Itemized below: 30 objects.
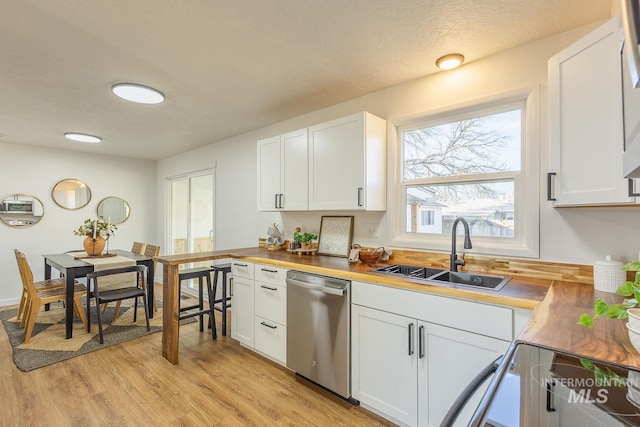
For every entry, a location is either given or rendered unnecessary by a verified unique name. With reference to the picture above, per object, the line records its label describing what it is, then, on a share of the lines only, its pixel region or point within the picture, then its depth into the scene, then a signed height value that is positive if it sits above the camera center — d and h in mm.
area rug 2771 -1315
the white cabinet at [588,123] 1314 +439
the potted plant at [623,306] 844 -260
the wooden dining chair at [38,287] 3404 -849
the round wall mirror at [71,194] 4777 +295
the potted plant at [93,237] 3918 -324
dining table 3156 -624
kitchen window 1992 +285
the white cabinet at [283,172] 2908 +421
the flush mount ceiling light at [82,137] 3934 +1000
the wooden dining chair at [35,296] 3072 -892
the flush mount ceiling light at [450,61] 2091 +1081
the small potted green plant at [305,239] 3102 -260
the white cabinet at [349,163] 2438 +428
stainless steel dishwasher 2062 -837
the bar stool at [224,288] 3253 -808
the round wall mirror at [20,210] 4367 +26
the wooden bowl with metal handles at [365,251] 2512 -331
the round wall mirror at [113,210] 5234 +42
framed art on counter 2859 -213
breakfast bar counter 1515 -405
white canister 1549 -309
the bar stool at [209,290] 3109 -820
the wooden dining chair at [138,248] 4536 -548
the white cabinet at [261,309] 2535 -856
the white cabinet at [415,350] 1554 -777
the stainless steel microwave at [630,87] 608 +361
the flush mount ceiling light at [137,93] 2508 +1031
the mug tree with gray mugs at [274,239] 3385 -289
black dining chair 3074 -867
